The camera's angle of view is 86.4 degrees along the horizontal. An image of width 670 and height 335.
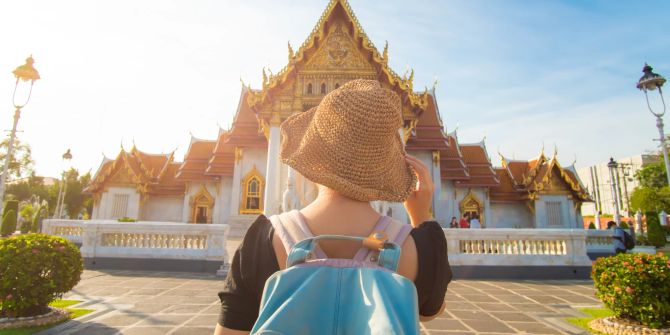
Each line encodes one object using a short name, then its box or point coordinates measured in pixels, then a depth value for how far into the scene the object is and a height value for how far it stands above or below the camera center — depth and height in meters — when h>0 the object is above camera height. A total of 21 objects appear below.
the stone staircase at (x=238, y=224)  15.75 +0.30
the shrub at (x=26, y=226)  24.82 +0.09
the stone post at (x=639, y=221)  27.60 +1.23
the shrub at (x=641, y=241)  14.71 -0.18
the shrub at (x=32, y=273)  4.19 -0.54
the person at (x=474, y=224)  13.04 +0.37
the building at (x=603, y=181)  66.25 +11.17
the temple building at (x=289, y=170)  15.38 +3.40
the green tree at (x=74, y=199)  39.41 +3.15
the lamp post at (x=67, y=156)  22.52 +4.50
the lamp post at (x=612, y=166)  16.95 +3.44
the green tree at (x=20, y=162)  47.50 +8.72
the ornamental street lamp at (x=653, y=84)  9.99 +4.27
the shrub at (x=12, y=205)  22.69 +1.39
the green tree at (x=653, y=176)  45.16 +7.79
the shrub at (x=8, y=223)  20.63 +0.23
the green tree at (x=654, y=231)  16.72 +0.25
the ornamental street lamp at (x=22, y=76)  11.09 +4.65
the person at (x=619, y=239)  10.01 -0.08
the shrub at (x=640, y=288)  4.16 -0.61
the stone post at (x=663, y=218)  28.63 +1.49
